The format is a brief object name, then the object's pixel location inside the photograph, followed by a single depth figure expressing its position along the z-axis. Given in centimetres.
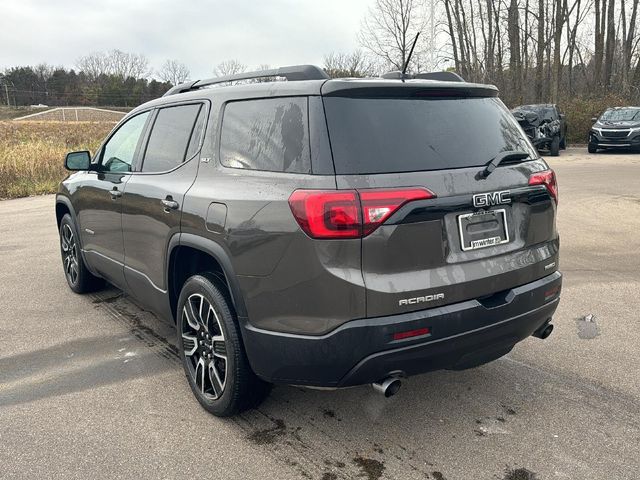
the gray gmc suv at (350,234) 245
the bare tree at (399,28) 3788
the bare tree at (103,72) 10076
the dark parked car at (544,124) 1895
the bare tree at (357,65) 4091
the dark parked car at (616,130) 1952
